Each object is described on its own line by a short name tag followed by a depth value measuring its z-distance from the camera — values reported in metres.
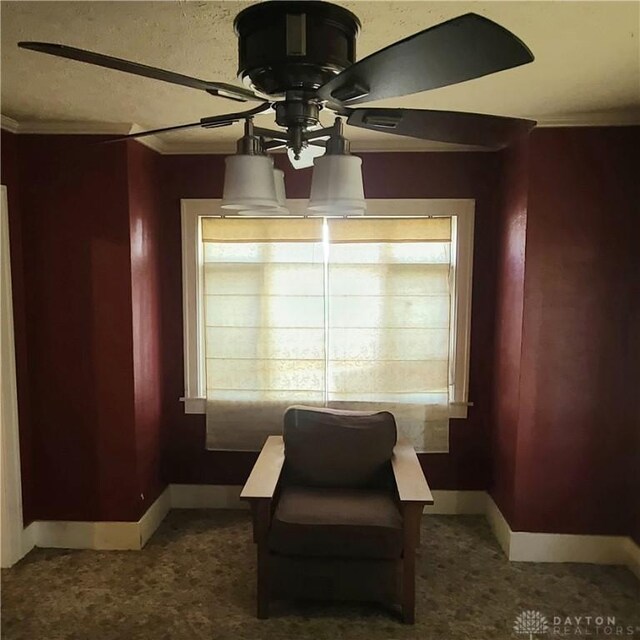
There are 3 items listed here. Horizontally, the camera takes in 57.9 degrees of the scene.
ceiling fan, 0.99
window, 3.58
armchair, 2.59
